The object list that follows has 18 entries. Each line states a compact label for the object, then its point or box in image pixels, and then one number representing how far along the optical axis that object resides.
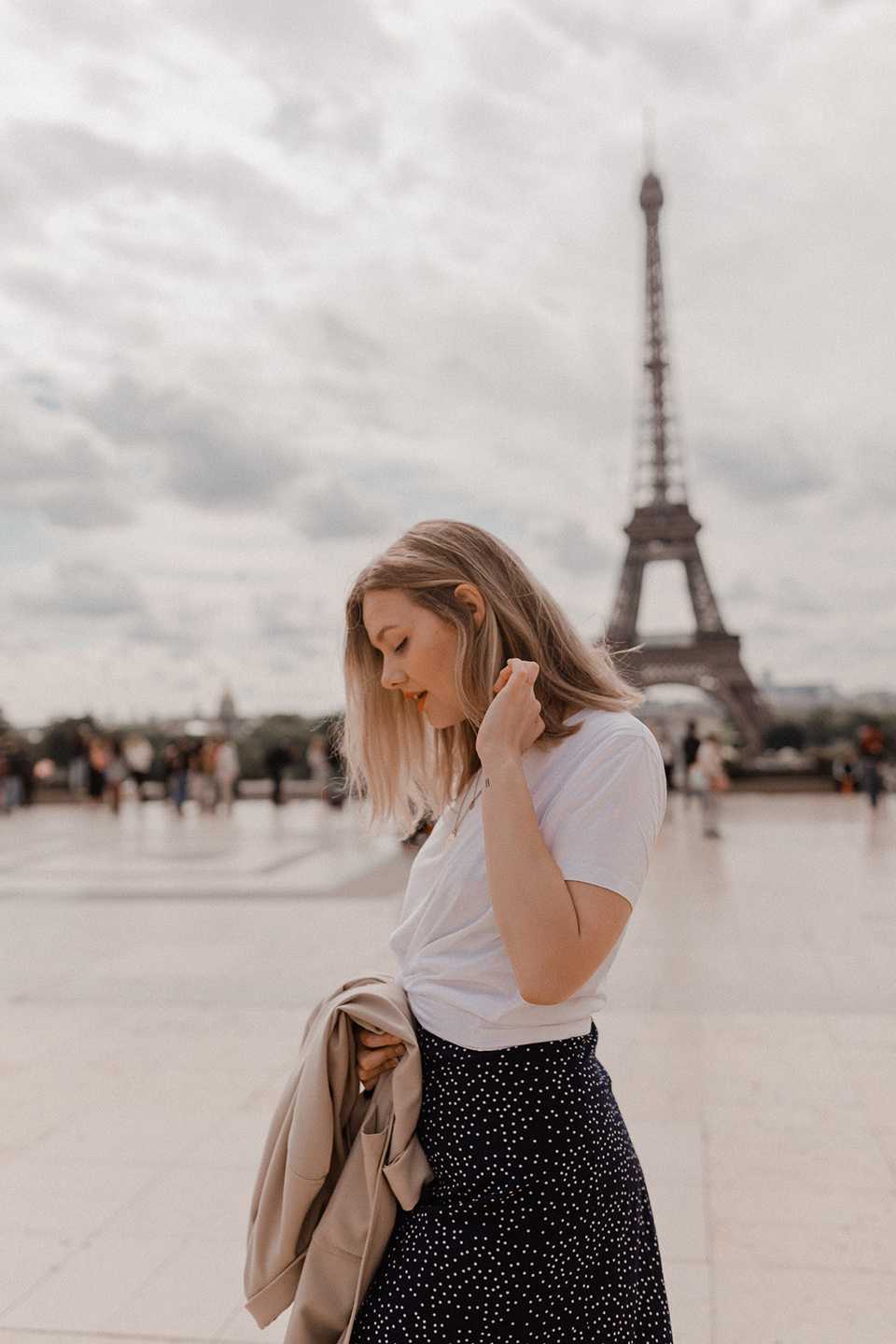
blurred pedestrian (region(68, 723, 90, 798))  22.55
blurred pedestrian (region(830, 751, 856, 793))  20.00
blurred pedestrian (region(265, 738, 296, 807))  19.94
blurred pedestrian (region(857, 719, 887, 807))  16.16
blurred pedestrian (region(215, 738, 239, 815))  19.23
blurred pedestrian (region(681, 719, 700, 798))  17.66
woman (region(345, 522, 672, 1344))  1.32
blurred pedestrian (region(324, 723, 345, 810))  17.49
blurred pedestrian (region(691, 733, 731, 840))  12.71
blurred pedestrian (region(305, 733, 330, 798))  20.44
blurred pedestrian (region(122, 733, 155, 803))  20.23
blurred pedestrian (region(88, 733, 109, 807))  21.00
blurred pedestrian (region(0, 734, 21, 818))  20.42
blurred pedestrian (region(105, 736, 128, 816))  19.42
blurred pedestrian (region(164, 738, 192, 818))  18.58
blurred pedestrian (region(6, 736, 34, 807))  20.81
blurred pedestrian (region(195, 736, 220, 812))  19.42
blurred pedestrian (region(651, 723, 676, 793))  18.56
